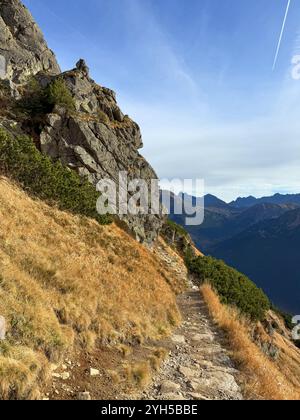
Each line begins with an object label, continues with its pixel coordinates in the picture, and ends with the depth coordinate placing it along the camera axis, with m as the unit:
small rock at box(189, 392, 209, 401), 8.09
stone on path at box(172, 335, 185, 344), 13.16
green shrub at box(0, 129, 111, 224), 24.47
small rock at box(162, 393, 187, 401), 7.84
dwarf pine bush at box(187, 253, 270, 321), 33.94
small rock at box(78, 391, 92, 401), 7.13
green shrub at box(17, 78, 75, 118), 39.03
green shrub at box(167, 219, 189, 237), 59.95
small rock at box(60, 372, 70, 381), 7.77
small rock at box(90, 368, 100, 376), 8.46
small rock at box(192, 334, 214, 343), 13.54
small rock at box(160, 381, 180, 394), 8.31
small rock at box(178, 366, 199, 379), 9.60
